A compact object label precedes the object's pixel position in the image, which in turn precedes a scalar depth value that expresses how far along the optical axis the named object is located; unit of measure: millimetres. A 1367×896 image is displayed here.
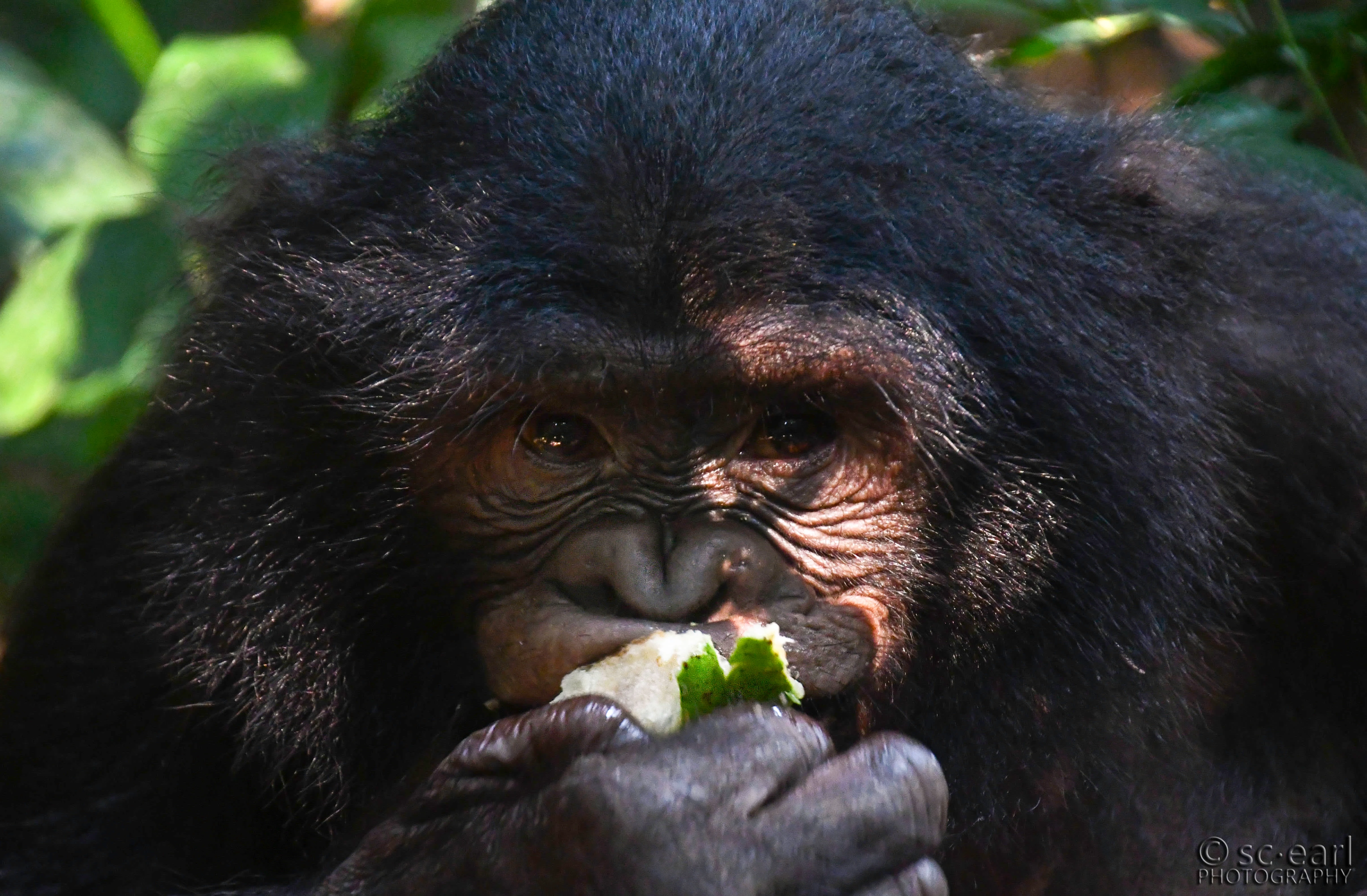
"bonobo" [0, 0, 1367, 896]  5746
